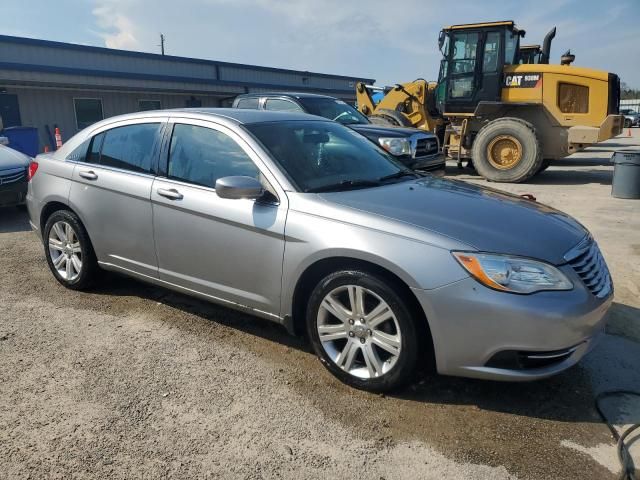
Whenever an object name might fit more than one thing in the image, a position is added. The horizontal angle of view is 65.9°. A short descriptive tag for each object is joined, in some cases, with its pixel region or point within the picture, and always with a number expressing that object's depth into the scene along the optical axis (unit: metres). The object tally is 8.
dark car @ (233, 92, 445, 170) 7.66
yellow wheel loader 10.63
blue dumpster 12.83
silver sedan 2.58
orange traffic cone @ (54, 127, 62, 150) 14.97
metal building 16.11
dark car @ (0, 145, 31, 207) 7.29
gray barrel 8.97
